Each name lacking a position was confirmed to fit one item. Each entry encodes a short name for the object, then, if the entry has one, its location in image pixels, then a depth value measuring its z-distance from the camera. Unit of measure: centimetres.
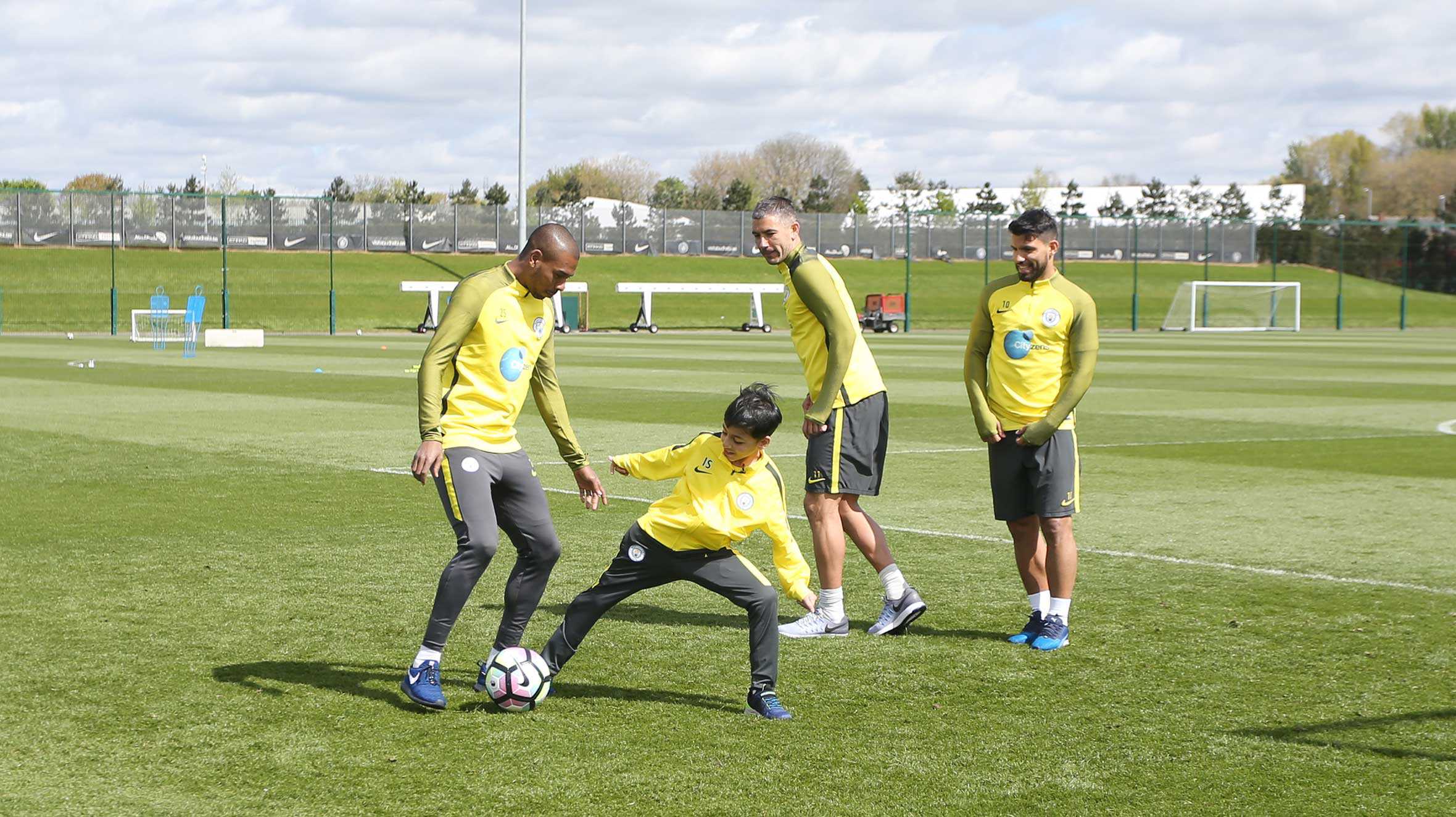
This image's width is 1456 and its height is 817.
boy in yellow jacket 558
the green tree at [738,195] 8888
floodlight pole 4691
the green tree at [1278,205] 11006
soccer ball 559
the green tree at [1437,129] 12925
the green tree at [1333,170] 12475
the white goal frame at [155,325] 3897
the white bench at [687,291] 5144
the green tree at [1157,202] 10819
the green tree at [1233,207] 10388
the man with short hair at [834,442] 690
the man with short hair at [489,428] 555
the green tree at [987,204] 10276
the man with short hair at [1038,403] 696
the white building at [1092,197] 11138
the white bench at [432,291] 4819
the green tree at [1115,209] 10562
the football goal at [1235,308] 6097
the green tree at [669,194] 10394
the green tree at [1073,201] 11281
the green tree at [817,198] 10381
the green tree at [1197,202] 10706
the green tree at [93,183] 10029
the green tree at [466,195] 9300
